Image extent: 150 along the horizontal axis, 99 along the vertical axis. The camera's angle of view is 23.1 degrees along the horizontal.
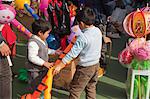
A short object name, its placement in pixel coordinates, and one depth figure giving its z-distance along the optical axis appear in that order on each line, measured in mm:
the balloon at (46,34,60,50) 5334
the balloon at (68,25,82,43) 4184
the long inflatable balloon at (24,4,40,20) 5432
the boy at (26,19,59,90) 3904
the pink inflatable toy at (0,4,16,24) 3835
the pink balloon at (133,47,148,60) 4297
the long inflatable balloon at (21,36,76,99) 3803
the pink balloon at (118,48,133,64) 4504
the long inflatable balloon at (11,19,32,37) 4688
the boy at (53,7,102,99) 3852
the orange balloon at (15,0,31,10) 5998
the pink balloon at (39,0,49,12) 5738
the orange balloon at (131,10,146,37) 4297
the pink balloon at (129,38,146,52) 4379
